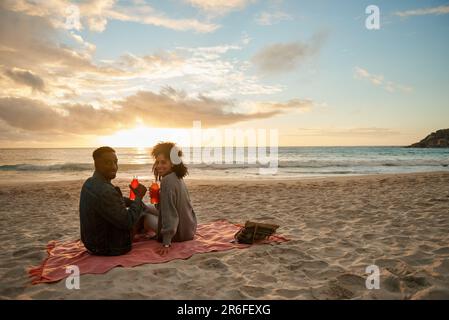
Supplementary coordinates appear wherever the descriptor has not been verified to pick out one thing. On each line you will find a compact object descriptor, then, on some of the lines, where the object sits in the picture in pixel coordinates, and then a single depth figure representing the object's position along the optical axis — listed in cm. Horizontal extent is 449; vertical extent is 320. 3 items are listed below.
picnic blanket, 407
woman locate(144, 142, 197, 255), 461
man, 405
